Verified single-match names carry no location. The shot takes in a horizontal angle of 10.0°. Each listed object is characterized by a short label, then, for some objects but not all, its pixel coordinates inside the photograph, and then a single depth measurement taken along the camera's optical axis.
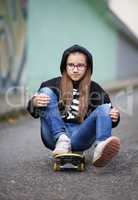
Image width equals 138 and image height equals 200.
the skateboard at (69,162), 6.57
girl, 6.72
